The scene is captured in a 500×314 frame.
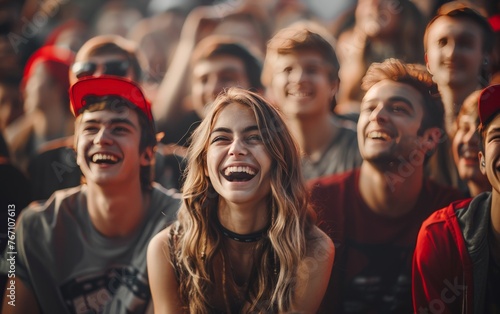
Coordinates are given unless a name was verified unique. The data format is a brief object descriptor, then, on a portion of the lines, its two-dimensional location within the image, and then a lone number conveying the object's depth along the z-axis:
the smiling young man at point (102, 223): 2.29
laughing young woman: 2.12
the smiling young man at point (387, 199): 2.24
